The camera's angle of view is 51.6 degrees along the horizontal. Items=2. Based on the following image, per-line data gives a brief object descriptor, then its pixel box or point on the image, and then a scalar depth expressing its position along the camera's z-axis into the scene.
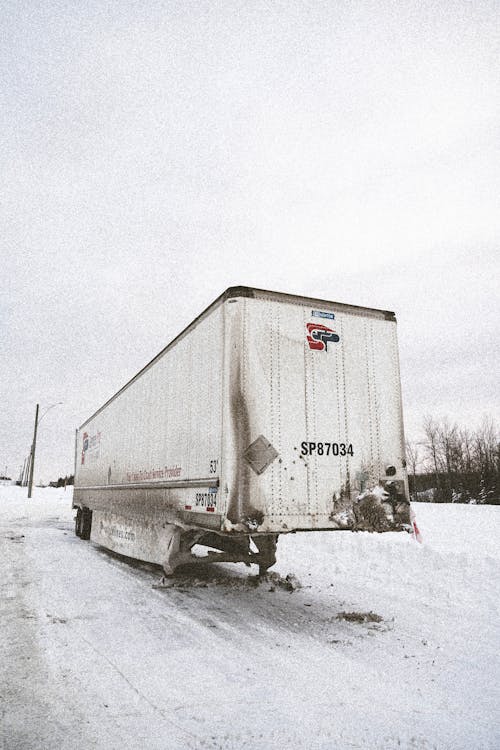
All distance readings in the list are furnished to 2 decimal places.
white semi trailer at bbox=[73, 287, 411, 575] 6.30
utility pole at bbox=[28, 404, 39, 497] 38.47
